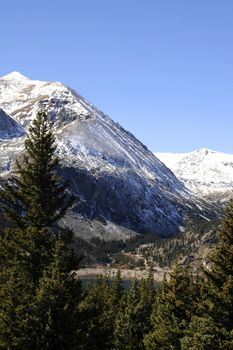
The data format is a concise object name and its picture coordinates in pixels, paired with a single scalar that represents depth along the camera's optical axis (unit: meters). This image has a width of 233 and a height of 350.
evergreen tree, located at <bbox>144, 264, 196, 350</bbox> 46.41
